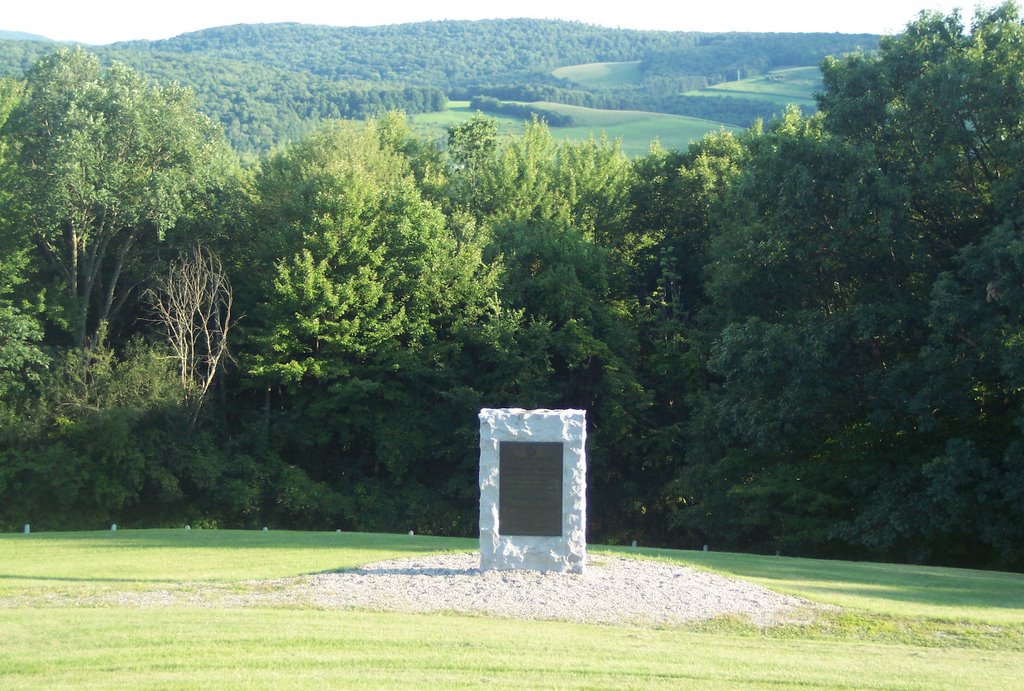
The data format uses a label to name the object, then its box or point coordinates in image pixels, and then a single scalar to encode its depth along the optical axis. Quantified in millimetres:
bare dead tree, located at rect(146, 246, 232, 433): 37250
